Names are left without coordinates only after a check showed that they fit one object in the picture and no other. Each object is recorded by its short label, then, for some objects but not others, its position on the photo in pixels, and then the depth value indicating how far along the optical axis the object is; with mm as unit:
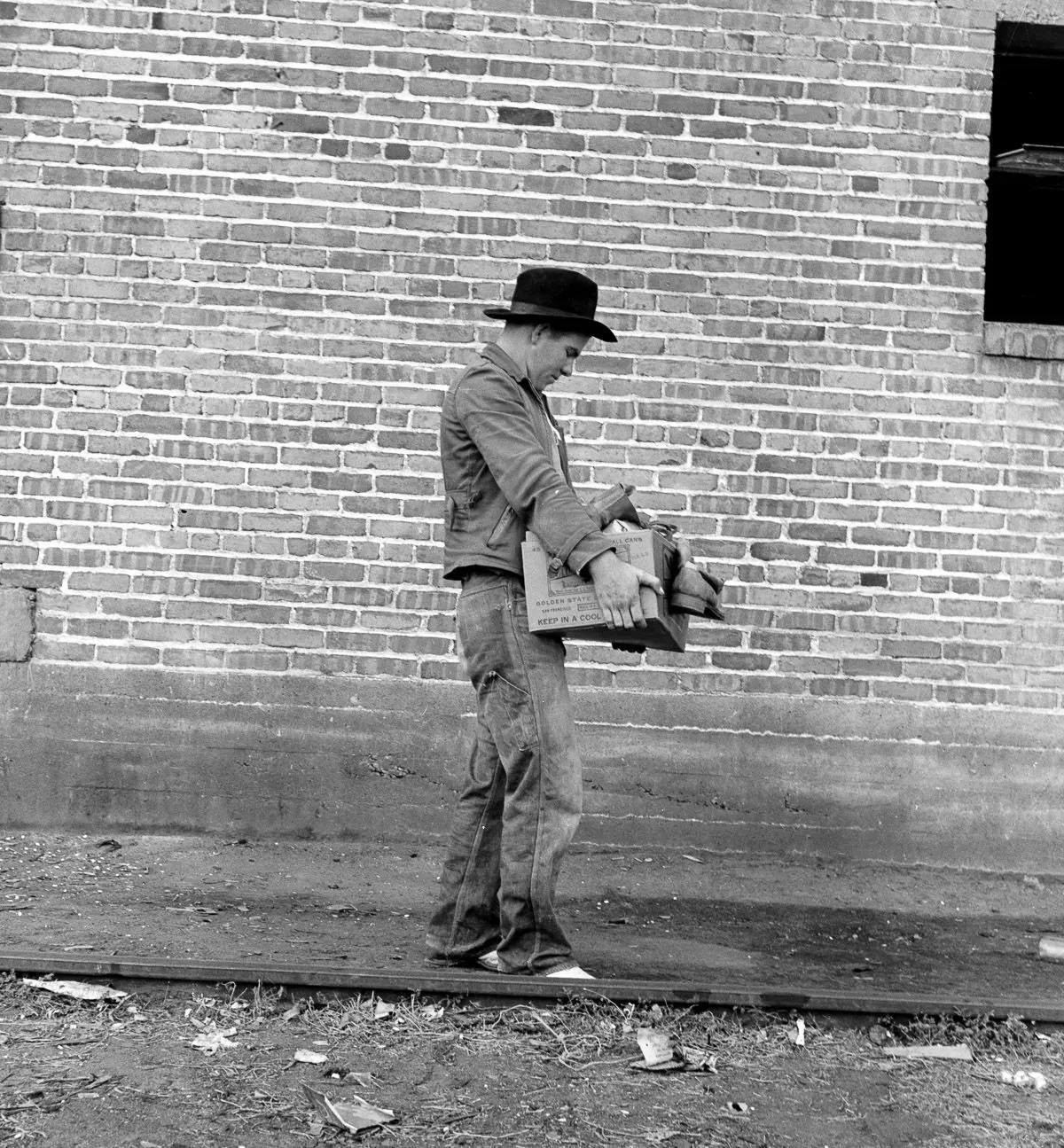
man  4148
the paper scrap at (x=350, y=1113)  3249
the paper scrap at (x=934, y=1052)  3879
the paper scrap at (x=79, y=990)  3963
